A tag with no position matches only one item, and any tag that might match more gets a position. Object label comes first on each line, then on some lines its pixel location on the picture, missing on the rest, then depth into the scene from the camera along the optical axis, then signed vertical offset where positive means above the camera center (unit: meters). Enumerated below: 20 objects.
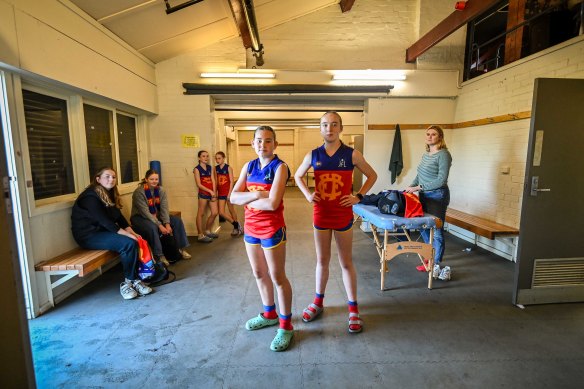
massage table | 3.01 -0.69
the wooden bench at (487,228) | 3.89 -0.91
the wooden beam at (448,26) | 3.49 +1.87
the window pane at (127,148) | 4.51 +0.23
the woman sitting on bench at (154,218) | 3.65 -0.72
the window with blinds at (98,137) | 3.70 +0.34
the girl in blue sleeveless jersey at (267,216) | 2.03 -0.38
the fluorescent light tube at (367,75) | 5.14 +1.52
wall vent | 2.75 -1.04
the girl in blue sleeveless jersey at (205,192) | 5.03 -0.51
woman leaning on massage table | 3.29 -0.26
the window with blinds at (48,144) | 2.88 +0.19
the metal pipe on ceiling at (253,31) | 3.46 +1.79
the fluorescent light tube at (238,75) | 5.01 +1.49
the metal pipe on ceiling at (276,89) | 5.05 +1.27
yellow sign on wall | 5.19 +0.37
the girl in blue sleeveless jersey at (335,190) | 2.29 -0.22
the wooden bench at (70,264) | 2.75 -0.96
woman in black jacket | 3.09 -0.72
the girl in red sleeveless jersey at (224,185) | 5.32 -0.41
